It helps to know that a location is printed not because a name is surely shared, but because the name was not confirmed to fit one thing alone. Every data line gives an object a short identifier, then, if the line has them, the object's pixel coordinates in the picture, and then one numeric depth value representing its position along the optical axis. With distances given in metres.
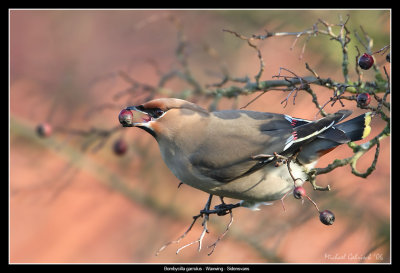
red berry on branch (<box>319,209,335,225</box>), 4.99
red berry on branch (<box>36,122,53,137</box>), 5.30
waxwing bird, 5.04
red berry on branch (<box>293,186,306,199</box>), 4.97
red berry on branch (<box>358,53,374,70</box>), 4.98
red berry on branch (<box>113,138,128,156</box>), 5.28
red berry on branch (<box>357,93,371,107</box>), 4.96
